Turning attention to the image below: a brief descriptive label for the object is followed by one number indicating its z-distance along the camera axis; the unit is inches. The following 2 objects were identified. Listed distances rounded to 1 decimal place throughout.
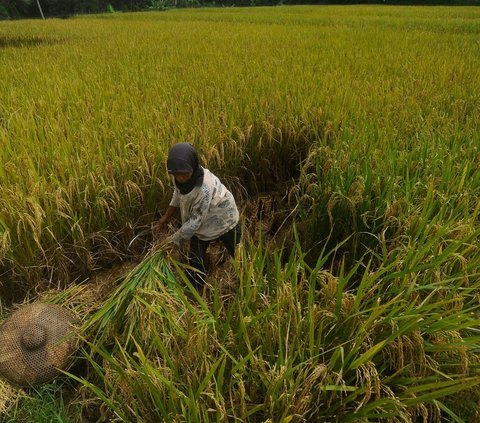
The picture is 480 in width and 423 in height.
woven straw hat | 57.1
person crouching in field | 58.8
